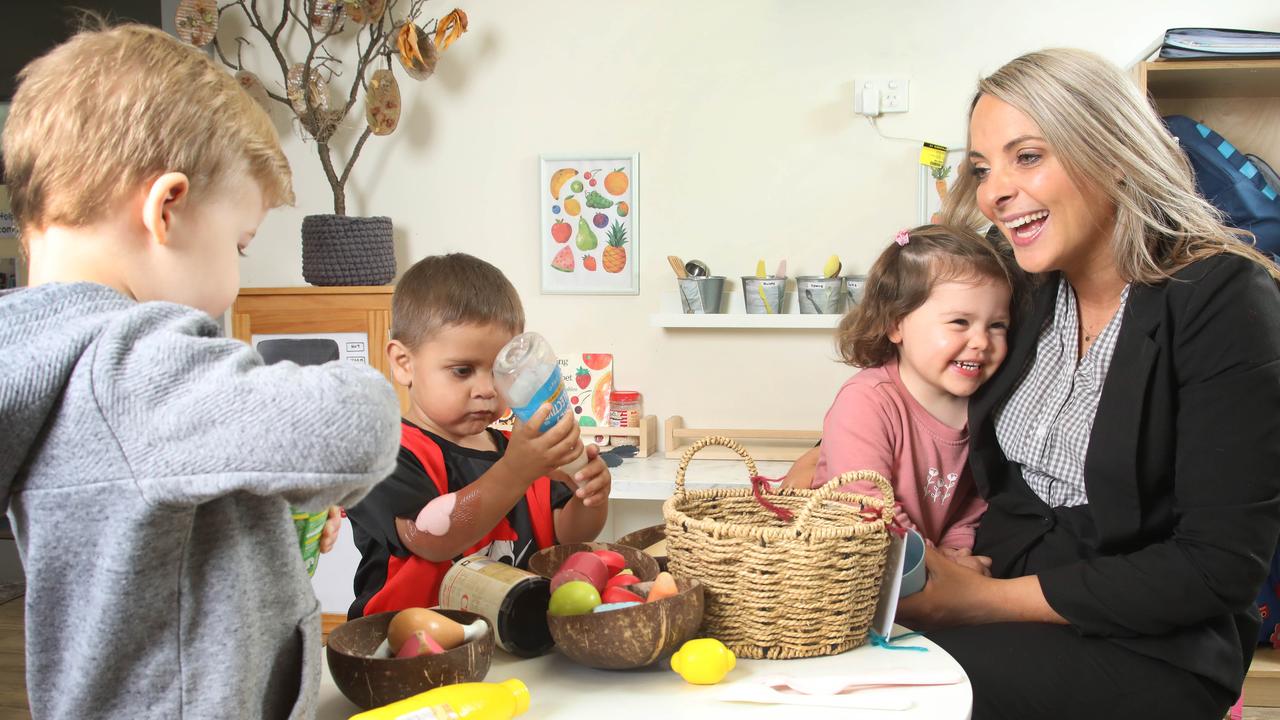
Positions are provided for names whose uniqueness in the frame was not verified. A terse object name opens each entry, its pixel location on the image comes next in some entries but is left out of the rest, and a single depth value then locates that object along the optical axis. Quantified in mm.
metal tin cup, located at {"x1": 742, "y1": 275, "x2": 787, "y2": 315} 2955
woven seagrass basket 1058
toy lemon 995
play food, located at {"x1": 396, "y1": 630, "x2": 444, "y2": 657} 967
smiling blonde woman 1328
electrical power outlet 2963
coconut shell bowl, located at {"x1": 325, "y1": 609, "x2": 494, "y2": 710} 917
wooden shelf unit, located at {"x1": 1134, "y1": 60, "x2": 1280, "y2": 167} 2734
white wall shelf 2949
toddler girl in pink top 1612
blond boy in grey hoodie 695
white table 960
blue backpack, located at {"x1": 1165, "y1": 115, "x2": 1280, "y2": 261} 2508
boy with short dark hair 1317
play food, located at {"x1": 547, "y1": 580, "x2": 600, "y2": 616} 1044
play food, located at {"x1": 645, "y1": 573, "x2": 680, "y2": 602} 1044
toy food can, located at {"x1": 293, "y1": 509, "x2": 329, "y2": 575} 906
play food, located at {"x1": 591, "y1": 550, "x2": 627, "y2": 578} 1182
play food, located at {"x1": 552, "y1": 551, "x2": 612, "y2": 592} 1120
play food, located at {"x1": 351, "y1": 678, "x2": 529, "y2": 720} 854
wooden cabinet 2920
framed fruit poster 3152
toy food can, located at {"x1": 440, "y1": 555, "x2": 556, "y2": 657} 1090
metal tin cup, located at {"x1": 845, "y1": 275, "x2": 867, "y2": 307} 2967
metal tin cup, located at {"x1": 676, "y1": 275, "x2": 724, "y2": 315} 2984
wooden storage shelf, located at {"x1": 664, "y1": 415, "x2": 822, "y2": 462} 3012
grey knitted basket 2955
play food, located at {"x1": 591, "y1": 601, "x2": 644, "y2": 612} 1002
